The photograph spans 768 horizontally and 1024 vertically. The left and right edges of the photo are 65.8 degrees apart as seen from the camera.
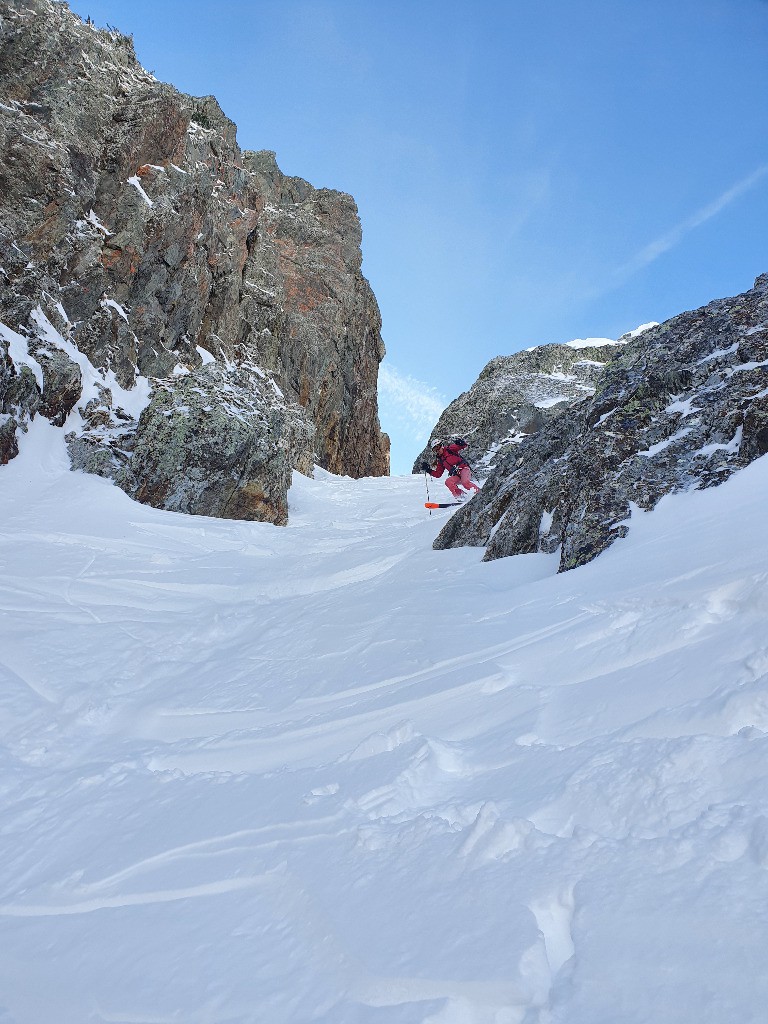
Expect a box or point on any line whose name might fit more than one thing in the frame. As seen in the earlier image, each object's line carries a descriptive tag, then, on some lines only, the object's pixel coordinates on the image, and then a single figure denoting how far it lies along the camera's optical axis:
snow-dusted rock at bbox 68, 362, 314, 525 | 14.09
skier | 16.56
